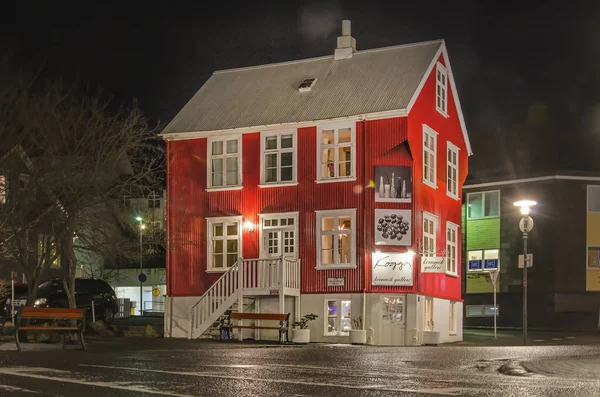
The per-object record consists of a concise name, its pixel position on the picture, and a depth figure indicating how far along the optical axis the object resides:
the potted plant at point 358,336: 30.15
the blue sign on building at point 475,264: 49.65
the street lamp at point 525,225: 30.40
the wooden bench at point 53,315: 19.89
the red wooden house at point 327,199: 31.89
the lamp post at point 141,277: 57.55
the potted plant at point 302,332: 29.72
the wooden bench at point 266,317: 29.16
